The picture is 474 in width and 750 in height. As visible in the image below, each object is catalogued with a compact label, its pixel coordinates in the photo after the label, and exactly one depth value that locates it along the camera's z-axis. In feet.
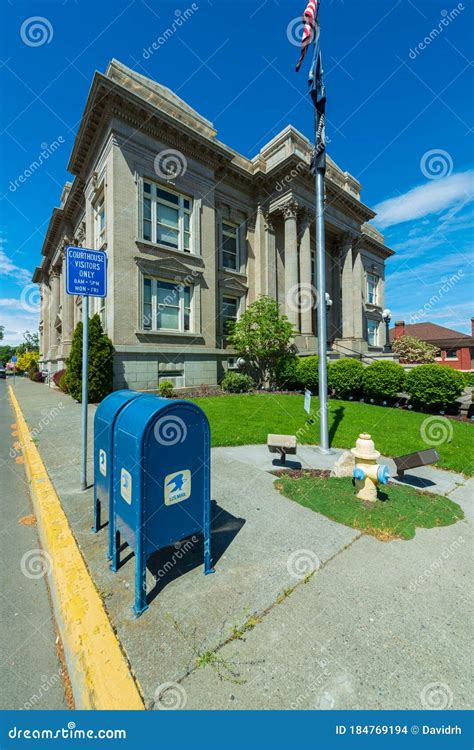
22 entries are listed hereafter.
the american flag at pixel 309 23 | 20.88
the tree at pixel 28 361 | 175.54
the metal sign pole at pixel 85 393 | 15.26
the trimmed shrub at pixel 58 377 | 71.97
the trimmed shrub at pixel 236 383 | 55.01
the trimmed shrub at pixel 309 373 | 50.06
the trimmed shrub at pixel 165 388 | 46.79
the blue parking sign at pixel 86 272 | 14.79
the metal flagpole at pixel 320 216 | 22.70
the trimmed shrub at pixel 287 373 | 54.54
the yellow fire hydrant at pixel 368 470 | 14.05
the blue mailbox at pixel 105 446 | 9.80
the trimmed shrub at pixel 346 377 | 43.47
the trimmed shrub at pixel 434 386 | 34.37
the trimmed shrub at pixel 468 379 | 34.49
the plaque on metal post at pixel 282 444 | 19.48
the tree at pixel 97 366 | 43.06
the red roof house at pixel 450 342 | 122.62
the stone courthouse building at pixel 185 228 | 47.11
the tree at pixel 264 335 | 55.42
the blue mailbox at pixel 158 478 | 8.20
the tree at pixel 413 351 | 85.18
